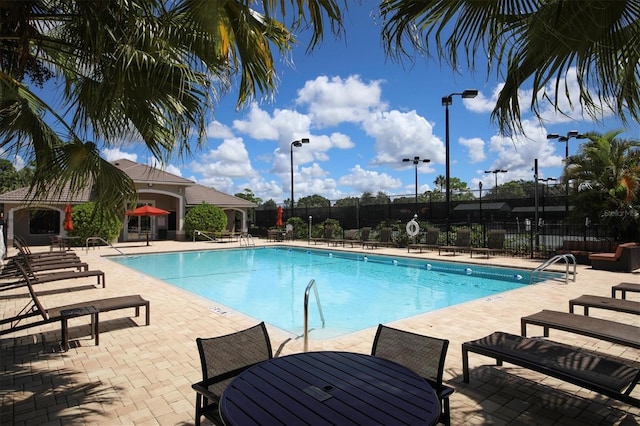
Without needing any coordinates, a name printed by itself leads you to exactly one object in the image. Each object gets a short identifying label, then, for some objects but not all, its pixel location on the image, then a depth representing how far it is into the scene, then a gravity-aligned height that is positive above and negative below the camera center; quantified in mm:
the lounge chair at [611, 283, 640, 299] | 6094 -971
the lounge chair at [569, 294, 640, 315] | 4841 -1004
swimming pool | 7982 -1626
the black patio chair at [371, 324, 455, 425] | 2744 -967
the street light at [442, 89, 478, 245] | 14531 +4883
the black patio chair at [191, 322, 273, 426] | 2650 -1017
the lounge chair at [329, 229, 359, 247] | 19094 -628
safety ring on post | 16906 -62
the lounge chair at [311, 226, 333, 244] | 20656 -513
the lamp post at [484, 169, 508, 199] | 47844 +6878
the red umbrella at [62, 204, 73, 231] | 17562 +229
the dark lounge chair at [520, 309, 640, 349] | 3673 -1027
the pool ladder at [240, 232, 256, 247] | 20688 -902
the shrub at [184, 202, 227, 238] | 23000 +375
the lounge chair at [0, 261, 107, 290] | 7531 -1019
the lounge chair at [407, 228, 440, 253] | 16372 -607
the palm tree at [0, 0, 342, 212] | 2859 +1381
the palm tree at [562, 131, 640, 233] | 11750 +1536
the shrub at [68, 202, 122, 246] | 18984 -1
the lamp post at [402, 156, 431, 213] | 31969 +5477
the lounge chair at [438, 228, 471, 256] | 14854 -560
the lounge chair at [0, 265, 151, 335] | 4520 -1097
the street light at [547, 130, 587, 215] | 21047 +4987
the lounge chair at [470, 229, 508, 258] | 14105 -599
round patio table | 2004 -969
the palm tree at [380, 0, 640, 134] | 2205 +1176
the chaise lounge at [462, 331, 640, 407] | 2791 -1108
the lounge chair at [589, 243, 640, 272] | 10211 -870
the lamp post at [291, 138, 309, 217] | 22719 +4987
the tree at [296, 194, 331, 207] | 25091 +1631
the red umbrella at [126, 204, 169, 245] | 19938 +776
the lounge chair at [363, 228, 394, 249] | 18219 -678
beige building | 20172 +1017
